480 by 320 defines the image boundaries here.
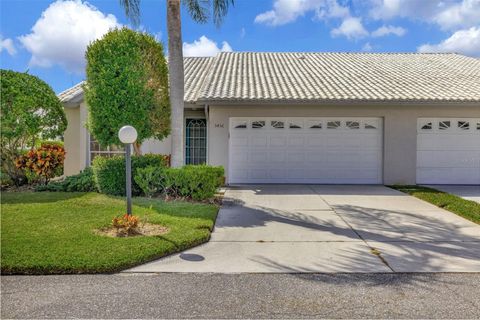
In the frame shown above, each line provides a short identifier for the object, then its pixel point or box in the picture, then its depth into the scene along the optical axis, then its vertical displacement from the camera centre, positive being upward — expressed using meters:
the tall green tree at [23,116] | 9.32 +1.06
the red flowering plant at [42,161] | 9.73 -0.19
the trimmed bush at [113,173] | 8.84 -0.48
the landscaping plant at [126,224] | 5.62 -1.15
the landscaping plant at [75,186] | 9.50 -0.87
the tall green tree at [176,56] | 8.77 +2.51
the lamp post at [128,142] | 5.80 +0.20
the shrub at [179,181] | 8.28 -0.65
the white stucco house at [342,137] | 12.02 +0.62
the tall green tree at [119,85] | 8.68 +1.75
